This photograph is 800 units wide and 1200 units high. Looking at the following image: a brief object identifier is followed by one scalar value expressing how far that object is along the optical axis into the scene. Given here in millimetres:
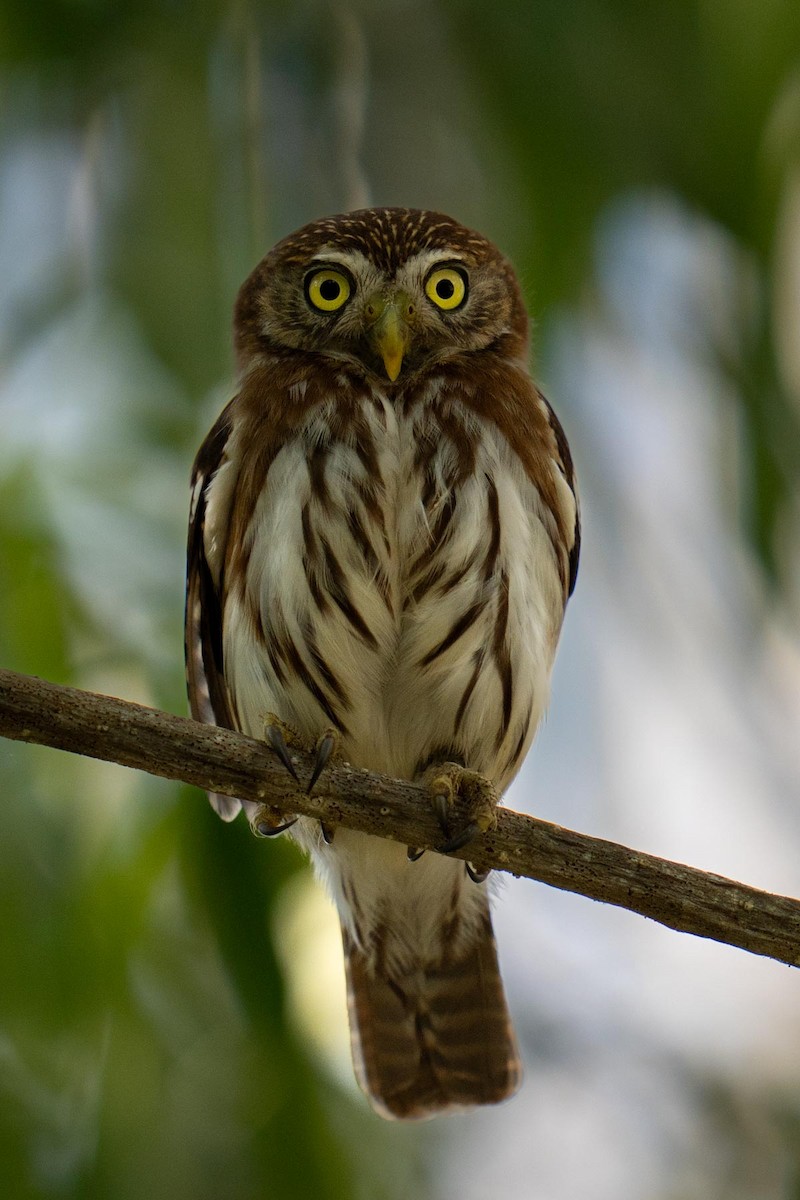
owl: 5512
